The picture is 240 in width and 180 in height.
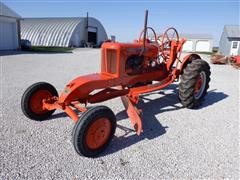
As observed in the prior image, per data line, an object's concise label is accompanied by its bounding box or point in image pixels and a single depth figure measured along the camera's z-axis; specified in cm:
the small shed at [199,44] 3006
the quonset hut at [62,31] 2527
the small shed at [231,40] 2051
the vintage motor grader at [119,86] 249
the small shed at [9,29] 1512
